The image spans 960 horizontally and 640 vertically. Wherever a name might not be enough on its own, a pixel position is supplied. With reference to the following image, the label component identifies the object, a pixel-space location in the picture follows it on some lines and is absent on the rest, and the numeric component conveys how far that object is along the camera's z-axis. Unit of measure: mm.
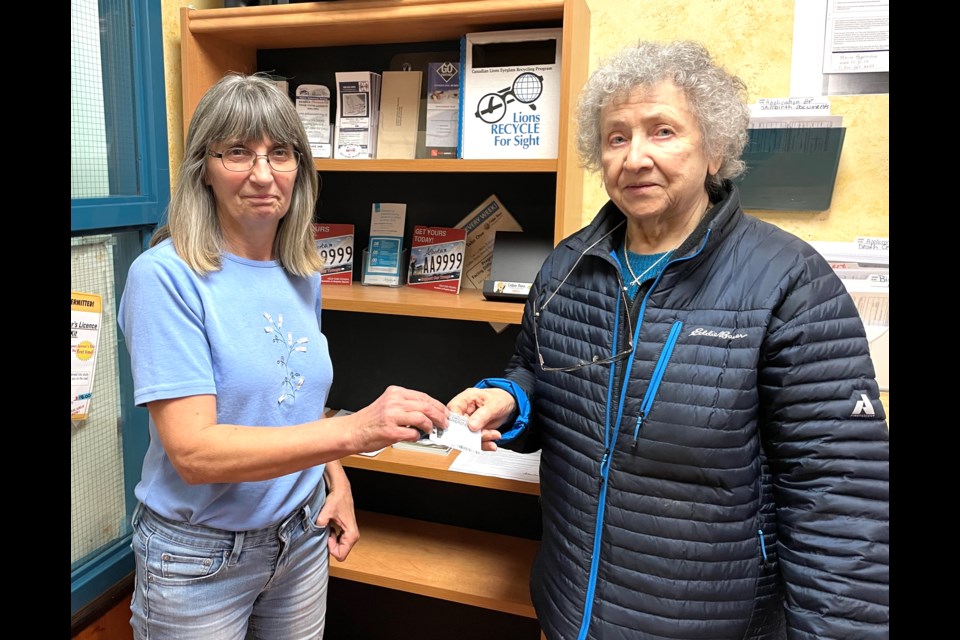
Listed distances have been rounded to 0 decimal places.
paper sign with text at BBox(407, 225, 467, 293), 2146
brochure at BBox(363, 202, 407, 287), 2209
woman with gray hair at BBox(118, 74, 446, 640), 1191
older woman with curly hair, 1162
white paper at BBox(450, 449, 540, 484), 1958
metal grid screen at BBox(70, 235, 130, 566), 1811
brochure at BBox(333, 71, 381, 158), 2080
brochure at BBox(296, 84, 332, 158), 2137
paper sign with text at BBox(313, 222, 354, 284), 2279
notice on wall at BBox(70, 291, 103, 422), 1773
